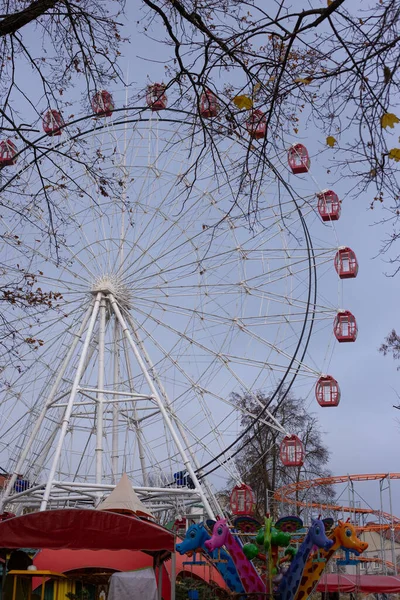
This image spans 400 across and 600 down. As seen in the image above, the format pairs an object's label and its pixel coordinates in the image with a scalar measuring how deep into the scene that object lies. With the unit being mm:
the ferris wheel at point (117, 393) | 21109
